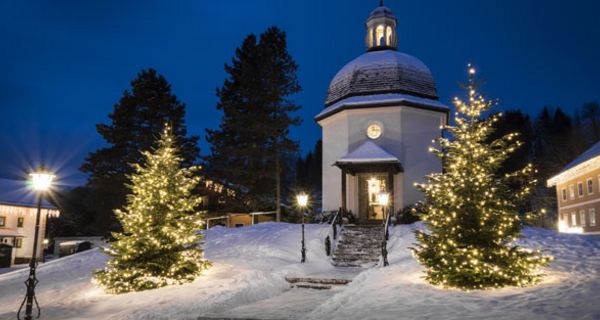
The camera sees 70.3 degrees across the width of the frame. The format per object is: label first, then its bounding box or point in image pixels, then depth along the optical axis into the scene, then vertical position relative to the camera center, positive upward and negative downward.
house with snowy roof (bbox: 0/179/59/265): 37.53 -0.17
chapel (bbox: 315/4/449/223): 24.75 +5.28
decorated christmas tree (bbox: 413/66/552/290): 10.66 +0.15
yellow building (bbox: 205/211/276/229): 37.03 -0.08
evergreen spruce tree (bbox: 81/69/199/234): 33.62 +6.53
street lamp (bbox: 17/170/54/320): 9.91 +0.48
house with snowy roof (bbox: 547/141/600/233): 29.42 +2.34
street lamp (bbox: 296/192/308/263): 17.05 +0.76
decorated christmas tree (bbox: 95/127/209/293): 13.52 -0.54
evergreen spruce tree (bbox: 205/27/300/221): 31.97 +7.03
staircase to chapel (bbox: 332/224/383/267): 17.28 -1.12
